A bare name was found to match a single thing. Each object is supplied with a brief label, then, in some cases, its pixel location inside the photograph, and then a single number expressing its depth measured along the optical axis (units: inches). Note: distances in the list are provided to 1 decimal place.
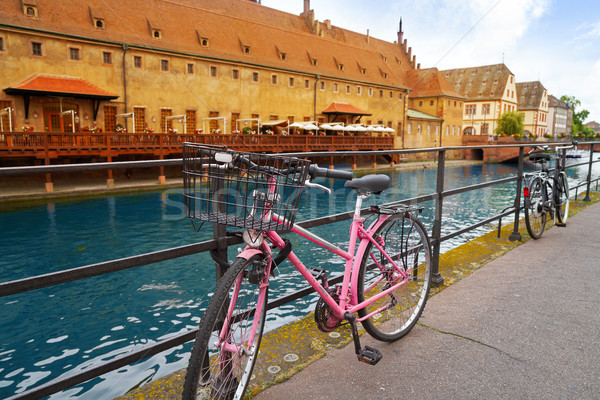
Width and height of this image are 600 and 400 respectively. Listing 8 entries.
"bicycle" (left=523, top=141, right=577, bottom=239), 225.0
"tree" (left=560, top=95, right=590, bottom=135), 4116.6
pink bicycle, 68.9
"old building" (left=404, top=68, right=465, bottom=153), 2122.3
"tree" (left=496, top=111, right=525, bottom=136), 2657.5
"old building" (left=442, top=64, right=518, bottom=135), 2908.5
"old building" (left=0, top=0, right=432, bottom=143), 958.4
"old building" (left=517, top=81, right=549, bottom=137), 3344.0
